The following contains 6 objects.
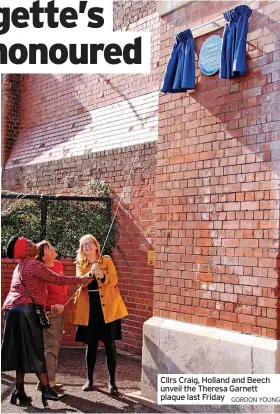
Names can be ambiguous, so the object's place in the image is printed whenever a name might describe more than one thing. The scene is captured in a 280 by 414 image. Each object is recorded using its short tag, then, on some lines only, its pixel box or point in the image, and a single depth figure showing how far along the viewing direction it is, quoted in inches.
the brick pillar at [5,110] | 446.9
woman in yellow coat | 231.6
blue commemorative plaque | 206.1
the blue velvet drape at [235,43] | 193.9
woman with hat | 214.2
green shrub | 322.3
